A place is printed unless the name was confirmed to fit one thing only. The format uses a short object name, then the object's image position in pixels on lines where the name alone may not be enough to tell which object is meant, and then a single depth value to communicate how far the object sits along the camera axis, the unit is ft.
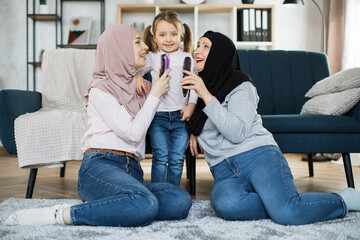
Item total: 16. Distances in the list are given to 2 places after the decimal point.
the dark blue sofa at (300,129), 6.18
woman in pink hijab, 3.97
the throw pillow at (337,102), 6.53
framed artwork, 13.80
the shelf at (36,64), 13.78
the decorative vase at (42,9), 13.69
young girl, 5.49
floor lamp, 11.25
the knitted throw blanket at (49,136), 6.00
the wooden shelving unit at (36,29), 13.69
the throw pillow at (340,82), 6.86
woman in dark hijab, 4.24
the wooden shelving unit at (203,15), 13.06
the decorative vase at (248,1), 13.12
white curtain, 11.41
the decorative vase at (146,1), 13.24
